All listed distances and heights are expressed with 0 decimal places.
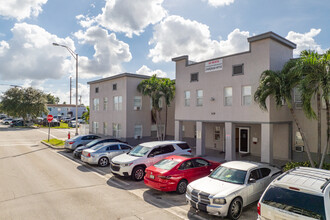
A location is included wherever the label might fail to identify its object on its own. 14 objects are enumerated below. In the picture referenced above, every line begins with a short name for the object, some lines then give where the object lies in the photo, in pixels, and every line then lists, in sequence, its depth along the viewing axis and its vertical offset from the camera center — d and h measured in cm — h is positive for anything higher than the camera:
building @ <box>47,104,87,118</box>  7343 +131
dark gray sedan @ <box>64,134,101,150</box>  1940 -228
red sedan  933 -245
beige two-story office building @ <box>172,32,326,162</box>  1354 +76
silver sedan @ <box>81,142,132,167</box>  1444 -247
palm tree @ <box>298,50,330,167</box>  961 +168
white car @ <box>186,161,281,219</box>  714 -245
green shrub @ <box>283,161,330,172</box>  1127 -247
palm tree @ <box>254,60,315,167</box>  1075 +146
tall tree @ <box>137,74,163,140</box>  1978 +208
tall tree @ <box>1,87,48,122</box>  4672 +227
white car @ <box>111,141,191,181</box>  1150 -223
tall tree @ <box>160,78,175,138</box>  1897 +201
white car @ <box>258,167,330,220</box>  530 -203
